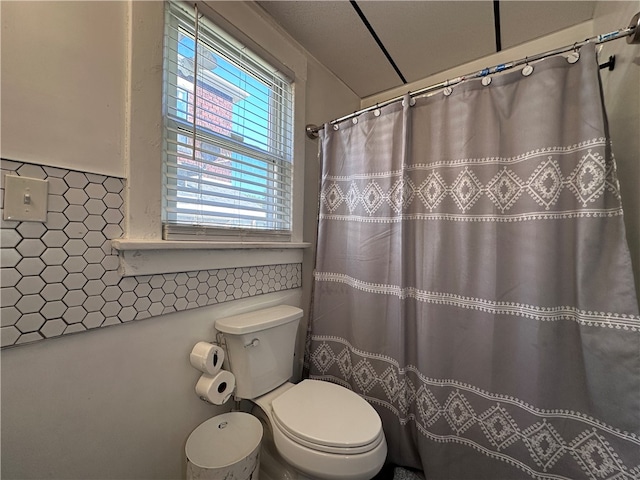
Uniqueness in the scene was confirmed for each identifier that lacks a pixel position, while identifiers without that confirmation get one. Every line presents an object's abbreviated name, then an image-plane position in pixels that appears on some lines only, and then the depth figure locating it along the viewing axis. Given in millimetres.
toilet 830
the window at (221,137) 949
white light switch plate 623
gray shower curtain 799
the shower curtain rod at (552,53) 732
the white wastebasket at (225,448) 794
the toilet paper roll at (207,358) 925
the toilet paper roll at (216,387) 935
